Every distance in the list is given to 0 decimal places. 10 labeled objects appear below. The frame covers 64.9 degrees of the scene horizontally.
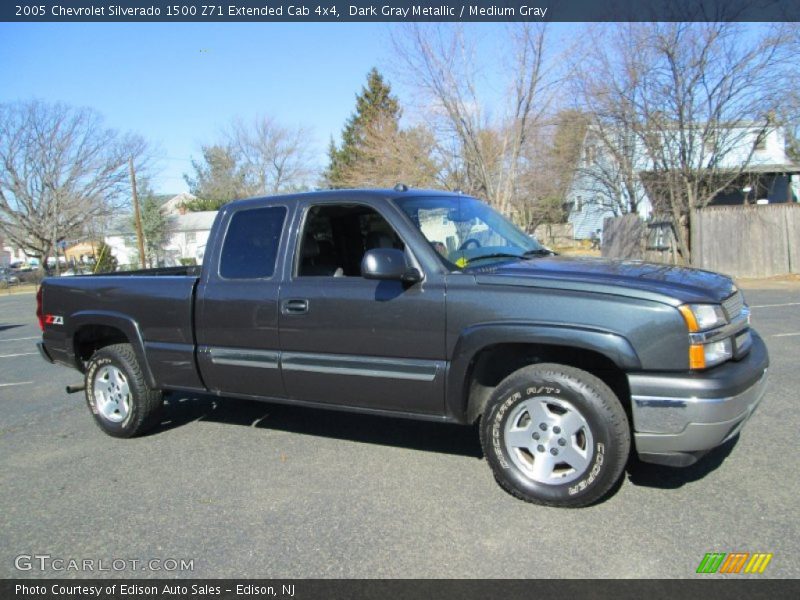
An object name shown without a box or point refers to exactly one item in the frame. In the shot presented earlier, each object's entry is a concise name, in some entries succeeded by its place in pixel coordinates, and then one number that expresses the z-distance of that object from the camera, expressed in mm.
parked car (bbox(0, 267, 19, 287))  42750
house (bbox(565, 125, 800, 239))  18625
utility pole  35956
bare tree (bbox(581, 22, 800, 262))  17312
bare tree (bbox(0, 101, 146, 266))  47188
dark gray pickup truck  3316
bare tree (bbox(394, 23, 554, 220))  20500
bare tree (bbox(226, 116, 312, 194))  53250
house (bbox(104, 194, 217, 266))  57125
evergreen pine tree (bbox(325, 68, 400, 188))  45125
